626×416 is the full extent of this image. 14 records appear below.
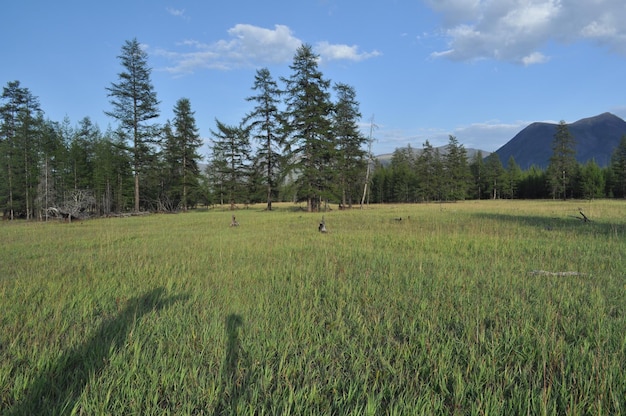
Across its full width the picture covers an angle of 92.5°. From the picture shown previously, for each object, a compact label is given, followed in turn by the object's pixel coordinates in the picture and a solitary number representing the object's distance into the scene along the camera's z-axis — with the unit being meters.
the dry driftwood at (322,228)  11.82
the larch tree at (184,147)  36.34
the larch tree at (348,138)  34.72
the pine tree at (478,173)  72.19
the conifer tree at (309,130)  27.17
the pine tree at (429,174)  60.25
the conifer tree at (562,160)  50.15
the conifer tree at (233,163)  39.80
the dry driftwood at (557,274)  5.23
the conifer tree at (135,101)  28.19
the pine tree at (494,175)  69.00
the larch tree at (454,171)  60.12
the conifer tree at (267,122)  33.03
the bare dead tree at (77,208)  20.30
